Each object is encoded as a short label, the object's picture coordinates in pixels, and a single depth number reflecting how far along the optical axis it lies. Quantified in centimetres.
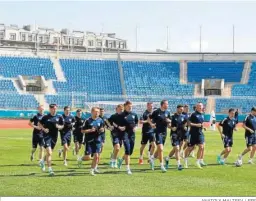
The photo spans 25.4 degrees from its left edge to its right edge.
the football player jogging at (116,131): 1825
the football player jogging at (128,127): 1798
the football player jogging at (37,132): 1954
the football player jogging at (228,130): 2105
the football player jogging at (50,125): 1778
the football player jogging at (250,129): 2122
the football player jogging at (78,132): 2325
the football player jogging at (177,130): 1947
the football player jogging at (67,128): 2131
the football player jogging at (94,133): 1734
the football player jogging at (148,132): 2016
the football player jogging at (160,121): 1911
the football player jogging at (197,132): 1994
